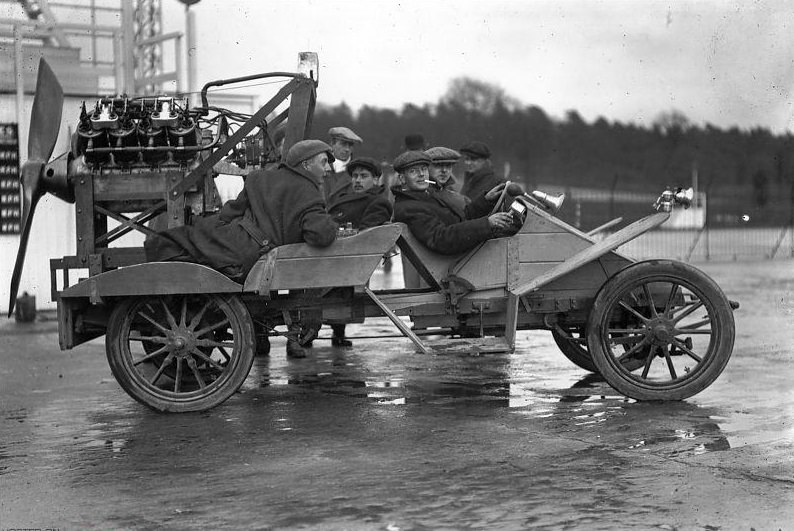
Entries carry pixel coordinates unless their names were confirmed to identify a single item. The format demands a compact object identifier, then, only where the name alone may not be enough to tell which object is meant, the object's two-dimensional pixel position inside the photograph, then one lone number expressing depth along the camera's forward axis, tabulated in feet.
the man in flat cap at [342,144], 33.53
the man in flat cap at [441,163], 27.55
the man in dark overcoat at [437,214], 23.11
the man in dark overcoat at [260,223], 22.59
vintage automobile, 22.56
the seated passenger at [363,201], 25.46
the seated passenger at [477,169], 32.55
